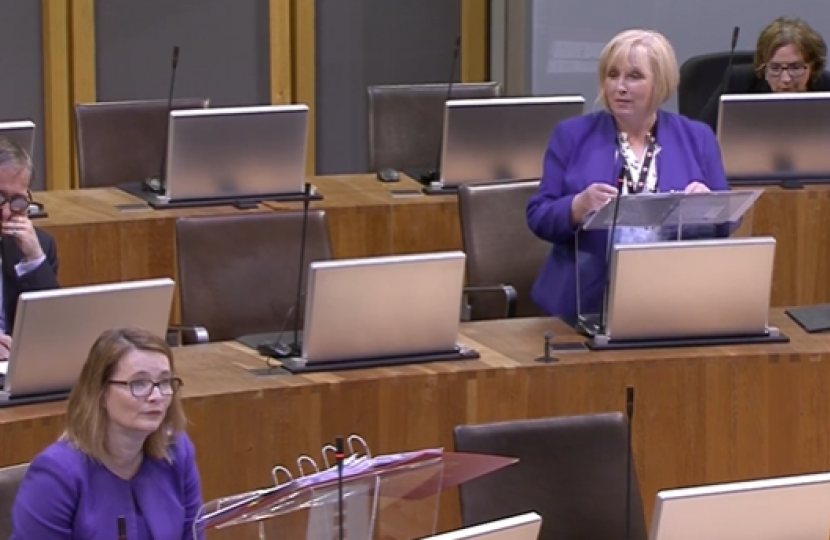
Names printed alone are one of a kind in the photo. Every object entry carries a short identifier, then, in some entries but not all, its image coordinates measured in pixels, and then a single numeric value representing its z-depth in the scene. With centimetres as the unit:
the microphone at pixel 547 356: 760
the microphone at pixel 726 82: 1214
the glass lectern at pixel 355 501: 505
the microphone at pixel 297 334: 763
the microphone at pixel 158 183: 1068
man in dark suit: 800
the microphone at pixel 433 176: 1118
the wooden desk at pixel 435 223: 1056
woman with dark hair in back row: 1146
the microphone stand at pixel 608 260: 774
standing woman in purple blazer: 825
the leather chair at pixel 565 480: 660
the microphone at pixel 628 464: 609
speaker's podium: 757
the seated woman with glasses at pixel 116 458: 569
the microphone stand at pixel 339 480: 494
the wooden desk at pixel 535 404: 713
